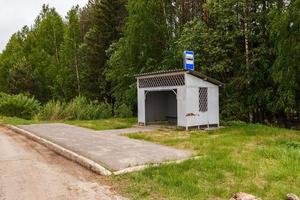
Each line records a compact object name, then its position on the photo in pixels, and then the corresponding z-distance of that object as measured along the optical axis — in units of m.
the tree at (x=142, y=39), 21.80
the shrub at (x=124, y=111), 23.69
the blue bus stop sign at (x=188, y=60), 15.68
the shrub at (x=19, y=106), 25.67
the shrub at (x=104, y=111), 23.81
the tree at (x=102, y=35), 28.84
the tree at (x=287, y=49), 14.07
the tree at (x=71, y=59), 34.38
